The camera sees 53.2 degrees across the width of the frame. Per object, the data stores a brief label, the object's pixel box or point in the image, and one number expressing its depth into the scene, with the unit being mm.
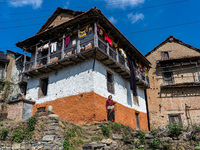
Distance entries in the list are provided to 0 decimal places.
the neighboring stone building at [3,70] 22641
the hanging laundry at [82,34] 14266
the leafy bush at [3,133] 10102
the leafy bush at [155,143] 9684
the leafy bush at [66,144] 9134
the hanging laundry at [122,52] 17078
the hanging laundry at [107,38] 15136
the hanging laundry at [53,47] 15669
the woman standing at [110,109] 13281
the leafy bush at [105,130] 11227
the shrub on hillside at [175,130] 9703
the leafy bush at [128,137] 10633
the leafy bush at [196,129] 9558
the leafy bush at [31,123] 9672
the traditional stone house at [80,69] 13672
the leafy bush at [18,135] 9609
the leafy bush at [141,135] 10400
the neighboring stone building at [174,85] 20844
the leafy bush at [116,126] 11858
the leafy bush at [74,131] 9688
